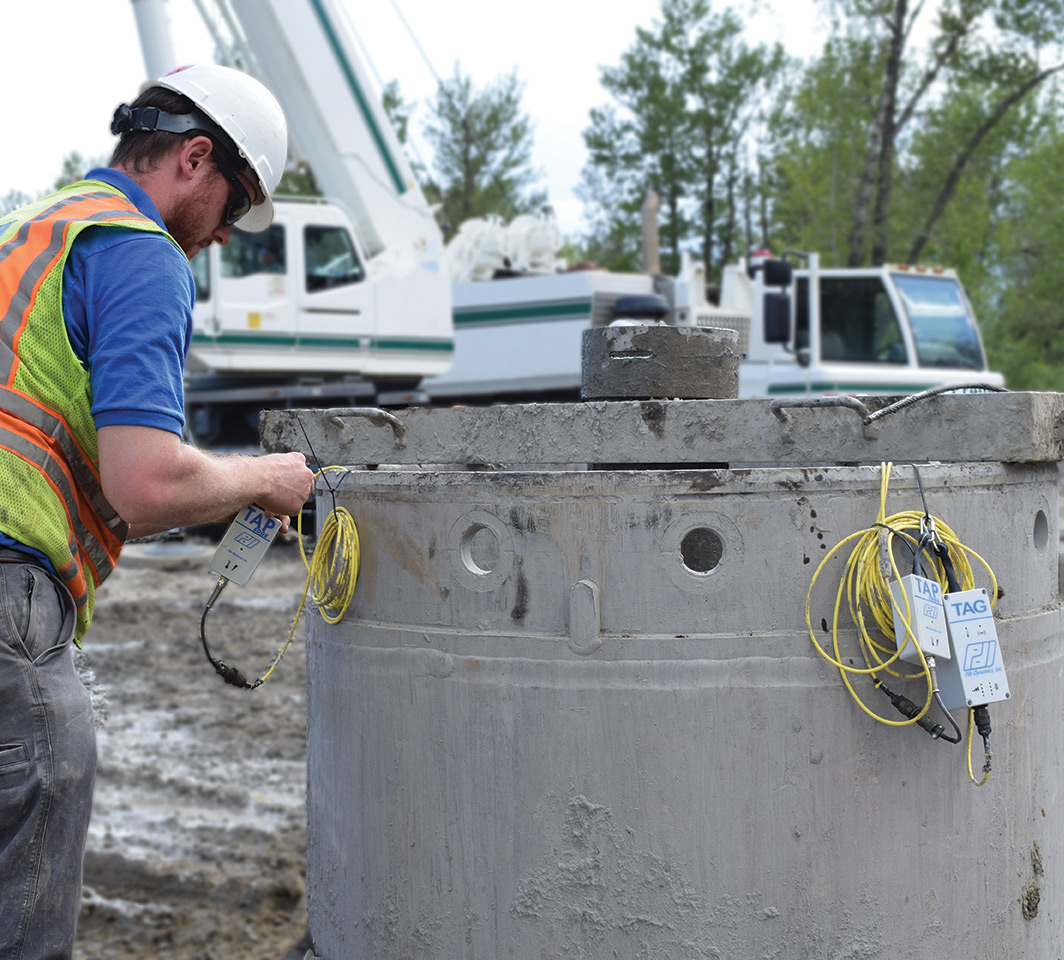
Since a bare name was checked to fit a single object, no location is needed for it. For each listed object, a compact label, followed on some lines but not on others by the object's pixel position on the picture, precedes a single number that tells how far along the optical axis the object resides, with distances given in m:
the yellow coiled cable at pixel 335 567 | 2.46
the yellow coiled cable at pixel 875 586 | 2.12
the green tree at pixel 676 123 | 30.97
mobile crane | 11.30
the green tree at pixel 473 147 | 27.47
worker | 1.96
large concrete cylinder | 2.16
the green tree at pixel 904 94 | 19.52
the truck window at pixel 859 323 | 11.27
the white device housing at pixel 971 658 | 2.11
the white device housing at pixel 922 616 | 2.05
